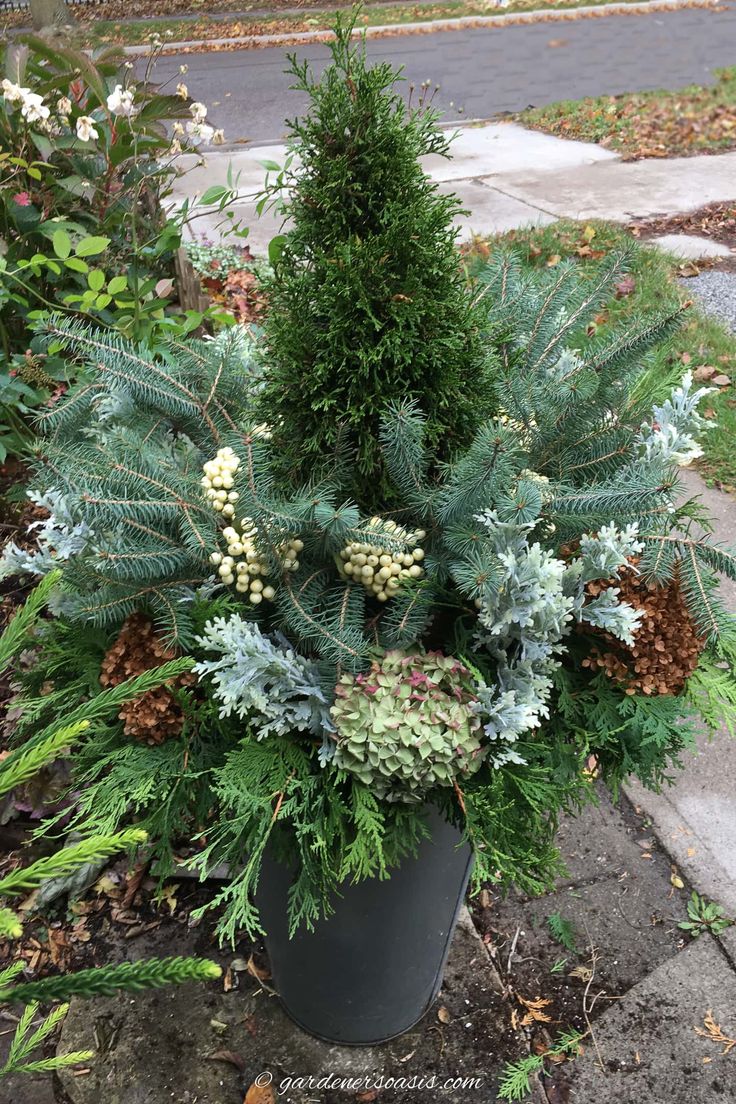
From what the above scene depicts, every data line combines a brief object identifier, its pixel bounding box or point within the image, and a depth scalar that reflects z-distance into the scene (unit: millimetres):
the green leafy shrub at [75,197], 2584
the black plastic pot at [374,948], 1720
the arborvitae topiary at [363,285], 1418
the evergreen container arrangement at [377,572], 1423
